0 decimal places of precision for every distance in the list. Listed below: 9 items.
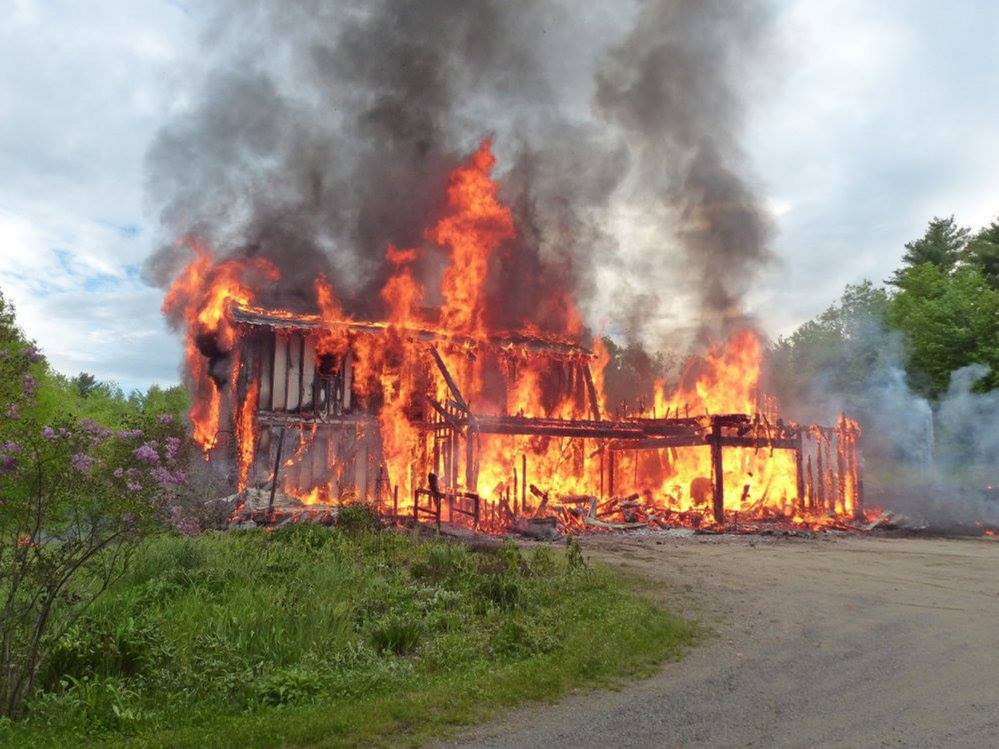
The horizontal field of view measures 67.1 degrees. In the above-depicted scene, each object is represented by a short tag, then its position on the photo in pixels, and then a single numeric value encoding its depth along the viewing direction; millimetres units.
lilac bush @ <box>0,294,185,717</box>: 6199
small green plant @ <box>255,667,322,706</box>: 6652
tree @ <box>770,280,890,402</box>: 38094
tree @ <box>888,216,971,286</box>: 50219
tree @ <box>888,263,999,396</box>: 32438
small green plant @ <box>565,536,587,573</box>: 12453
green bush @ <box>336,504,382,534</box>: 16125
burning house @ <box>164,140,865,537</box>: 22781
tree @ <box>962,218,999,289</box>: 41438
